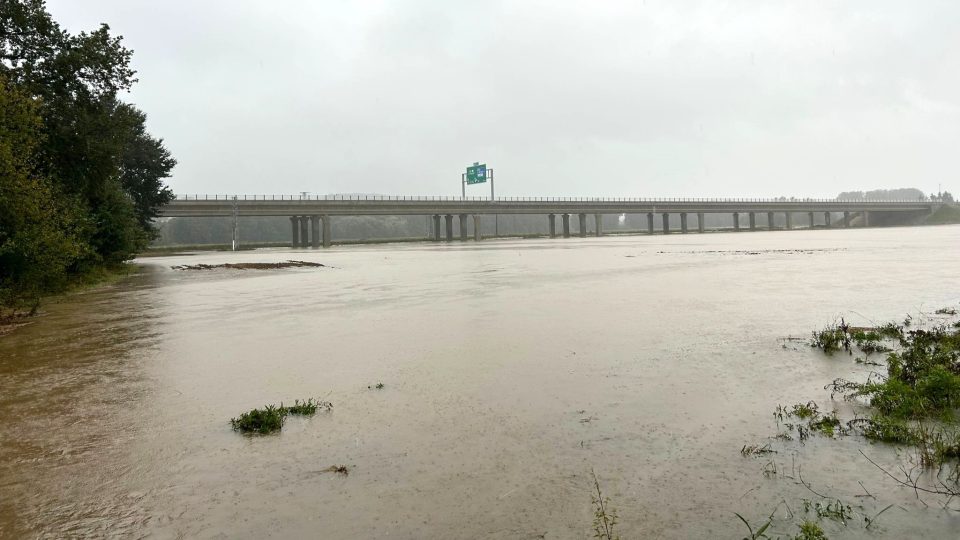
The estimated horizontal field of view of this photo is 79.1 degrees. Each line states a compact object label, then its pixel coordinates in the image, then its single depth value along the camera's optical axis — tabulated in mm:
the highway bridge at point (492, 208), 105938
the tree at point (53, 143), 20797
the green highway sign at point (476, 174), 131000
